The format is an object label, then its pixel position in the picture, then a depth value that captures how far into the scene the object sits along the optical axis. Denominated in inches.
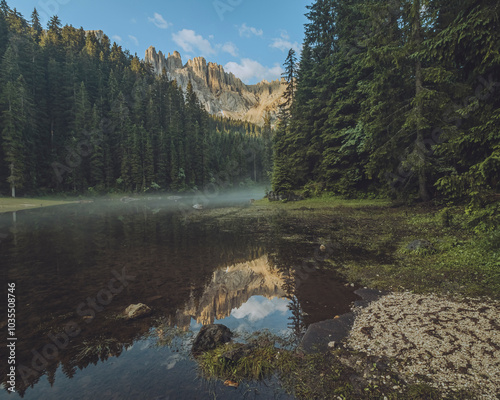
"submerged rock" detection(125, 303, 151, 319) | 221.0
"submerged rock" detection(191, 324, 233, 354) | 174.6
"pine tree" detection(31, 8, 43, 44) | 2955.2
